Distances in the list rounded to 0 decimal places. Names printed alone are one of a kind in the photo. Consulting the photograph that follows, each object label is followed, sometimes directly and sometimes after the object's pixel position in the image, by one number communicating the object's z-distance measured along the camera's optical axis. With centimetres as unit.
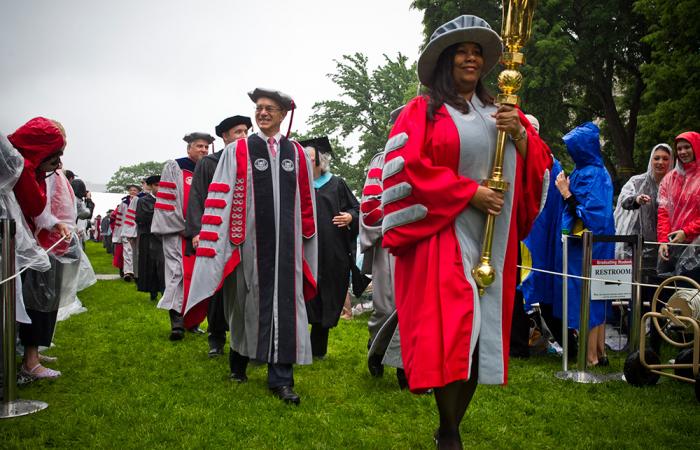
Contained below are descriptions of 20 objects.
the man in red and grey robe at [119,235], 1686
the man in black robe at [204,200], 557
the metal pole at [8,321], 428
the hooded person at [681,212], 603
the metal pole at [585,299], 560
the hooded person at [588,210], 612
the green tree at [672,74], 1508
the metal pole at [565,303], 585
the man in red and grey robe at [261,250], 490
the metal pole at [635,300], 564
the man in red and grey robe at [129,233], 1438
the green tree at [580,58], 2042
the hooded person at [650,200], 719
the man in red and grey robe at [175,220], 763
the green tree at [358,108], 4719
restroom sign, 570
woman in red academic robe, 312
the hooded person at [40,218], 479
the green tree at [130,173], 12362
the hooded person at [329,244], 661
